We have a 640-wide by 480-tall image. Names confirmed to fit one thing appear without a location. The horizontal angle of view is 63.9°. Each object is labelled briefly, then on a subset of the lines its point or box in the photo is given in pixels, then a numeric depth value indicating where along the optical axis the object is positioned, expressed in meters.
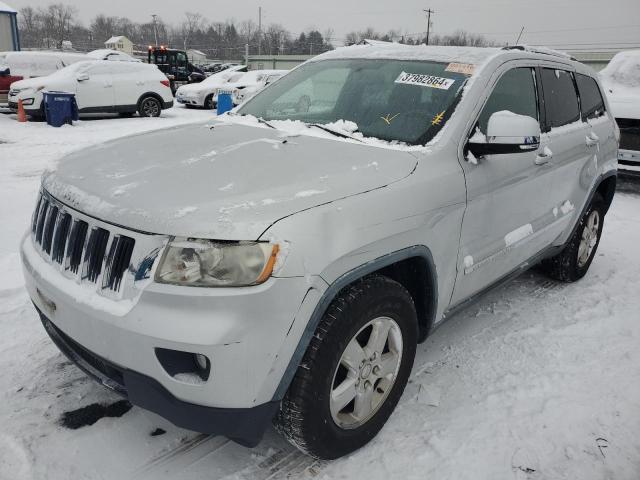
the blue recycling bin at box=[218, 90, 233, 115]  14.84
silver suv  1.77
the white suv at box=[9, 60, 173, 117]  12.78
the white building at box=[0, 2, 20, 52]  25.42
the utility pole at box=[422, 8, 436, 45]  63.91
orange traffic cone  12.55
